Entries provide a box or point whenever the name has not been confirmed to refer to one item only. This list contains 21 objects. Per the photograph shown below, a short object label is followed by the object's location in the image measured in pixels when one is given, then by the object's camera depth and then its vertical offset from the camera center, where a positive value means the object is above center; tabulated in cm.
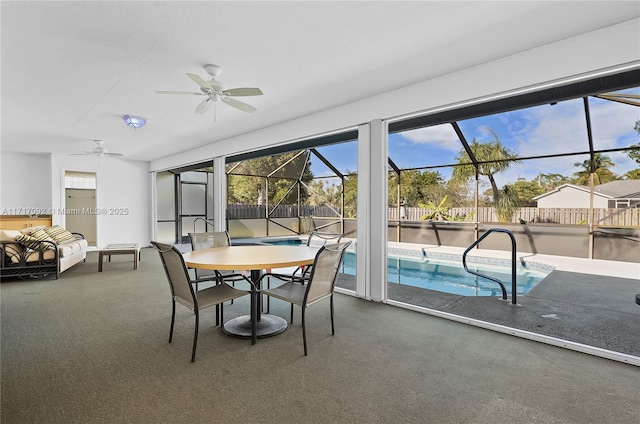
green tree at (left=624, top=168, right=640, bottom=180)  650 +64
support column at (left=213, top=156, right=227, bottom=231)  669 +27
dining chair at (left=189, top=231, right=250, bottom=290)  344 -42
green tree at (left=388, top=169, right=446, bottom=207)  922 +58
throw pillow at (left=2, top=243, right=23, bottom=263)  499 -66
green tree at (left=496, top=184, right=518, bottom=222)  810 +8
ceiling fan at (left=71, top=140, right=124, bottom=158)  677 +121
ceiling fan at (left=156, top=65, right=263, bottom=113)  295 +108
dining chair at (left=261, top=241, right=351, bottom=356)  254 -64
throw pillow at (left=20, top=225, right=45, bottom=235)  529 -37
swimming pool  539 -129
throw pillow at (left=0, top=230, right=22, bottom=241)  501 -42
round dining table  263 -45
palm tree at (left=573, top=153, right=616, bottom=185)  678 +79
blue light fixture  488 +131
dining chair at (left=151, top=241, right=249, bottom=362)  243 -68
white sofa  500 -72
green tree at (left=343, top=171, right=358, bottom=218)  1030 +35
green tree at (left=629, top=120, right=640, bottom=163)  636 +105
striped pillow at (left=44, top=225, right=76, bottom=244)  581 -51
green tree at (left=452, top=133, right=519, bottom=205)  787 +114
